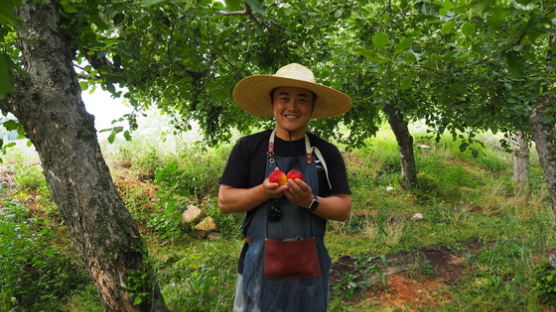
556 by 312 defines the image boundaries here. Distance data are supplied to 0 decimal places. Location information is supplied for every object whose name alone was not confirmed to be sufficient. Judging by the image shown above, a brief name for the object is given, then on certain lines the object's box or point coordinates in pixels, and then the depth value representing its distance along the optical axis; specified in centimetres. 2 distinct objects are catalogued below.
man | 182
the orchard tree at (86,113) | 264
